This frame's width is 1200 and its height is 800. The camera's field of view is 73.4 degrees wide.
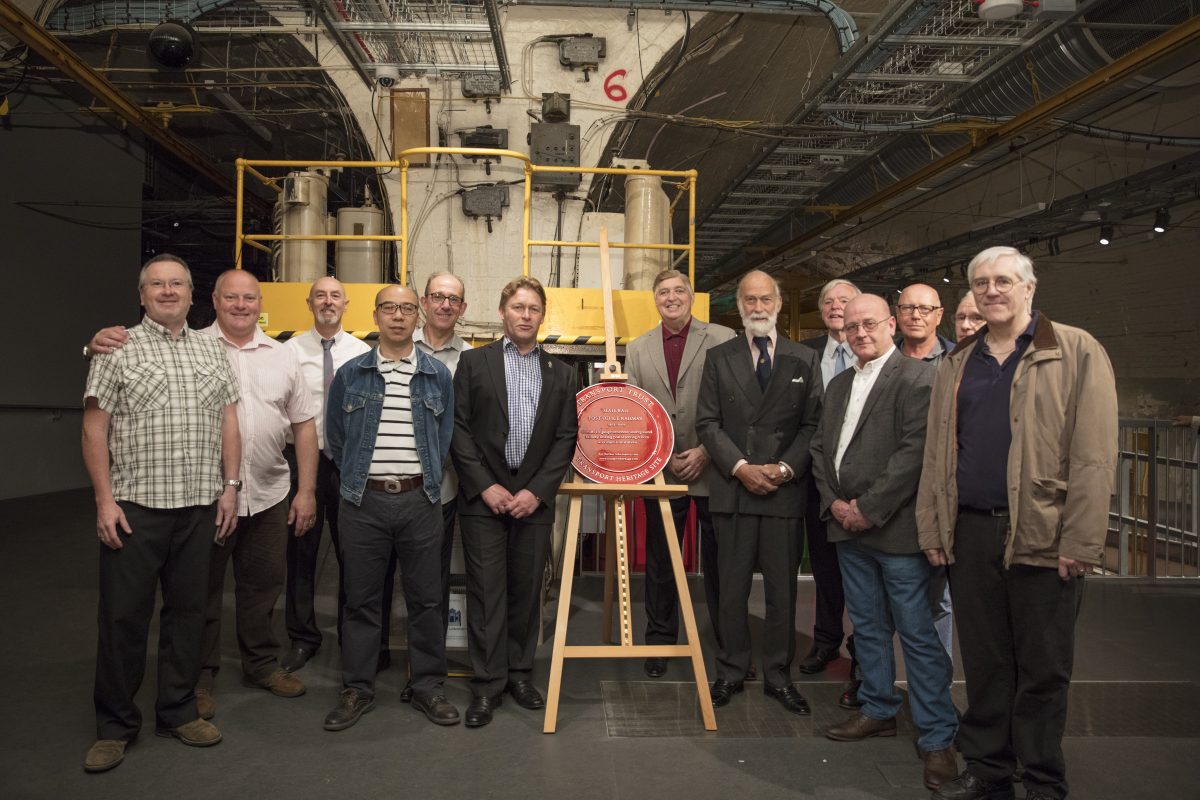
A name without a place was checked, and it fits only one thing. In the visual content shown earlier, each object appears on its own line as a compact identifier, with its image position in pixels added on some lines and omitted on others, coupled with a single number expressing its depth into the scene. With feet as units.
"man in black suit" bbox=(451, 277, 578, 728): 12.62
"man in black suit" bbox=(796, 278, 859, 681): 14.73
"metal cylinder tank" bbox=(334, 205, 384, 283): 22.07
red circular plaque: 12.82
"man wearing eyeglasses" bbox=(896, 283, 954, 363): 13.38
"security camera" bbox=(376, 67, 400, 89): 22.45
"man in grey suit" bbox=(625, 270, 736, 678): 14.38
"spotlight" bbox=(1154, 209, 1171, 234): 32.04
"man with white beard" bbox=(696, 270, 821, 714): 12.81
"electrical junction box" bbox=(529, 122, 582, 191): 21.80
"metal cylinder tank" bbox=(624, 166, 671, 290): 20.80
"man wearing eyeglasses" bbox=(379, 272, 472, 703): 13.37
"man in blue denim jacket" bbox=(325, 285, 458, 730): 12.18
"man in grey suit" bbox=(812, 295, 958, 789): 10.79
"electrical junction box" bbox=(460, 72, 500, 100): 22.47
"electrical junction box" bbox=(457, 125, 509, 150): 22.52
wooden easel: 12.01
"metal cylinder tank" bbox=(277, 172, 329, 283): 21.65
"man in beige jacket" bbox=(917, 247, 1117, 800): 8.92
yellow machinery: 18.74
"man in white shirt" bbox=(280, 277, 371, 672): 14.58
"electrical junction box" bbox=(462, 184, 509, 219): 21.90
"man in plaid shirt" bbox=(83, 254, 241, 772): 10.48
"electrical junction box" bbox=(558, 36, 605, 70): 22.84
